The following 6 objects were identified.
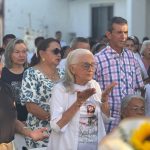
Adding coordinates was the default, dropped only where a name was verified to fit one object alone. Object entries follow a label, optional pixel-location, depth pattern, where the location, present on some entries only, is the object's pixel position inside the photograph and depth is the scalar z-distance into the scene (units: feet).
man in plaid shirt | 18.31
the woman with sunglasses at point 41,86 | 17.48
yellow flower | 5.87
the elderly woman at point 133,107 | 16.33
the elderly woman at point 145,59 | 27.02
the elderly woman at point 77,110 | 14.59
